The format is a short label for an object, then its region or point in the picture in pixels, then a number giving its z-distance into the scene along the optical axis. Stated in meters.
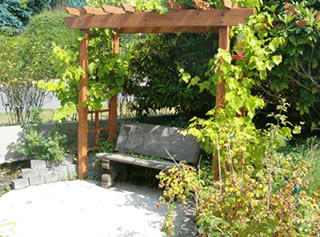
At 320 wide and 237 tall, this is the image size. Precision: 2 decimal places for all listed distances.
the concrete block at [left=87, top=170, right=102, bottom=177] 5.22
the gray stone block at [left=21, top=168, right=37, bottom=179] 4.72
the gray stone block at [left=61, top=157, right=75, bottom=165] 5.03
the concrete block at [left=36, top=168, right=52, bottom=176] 4.83
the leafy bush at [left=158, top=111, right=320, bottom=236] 2.32
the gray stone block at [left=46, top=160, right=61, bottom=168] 4.90
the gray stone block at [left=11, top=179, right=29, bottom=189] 4.63
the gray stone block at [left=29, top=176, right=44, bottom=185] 4.78
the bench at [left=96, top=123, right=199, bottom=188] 4.58
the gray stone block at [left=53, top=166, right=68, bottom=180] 4.96
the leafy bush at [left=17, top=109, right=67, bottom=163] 4.84
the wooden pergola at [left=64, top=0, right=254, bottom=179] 3.73
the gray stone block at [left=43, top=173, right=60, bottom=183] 4.89
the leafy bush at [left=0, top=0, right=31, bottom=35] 17.58
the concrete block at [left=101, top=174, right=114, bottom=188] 4.82
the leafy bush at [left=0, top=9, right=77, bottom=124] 5.83
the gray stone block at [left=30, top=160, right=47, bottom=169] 4.79
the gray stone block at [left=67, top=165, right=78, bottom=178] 5.05
